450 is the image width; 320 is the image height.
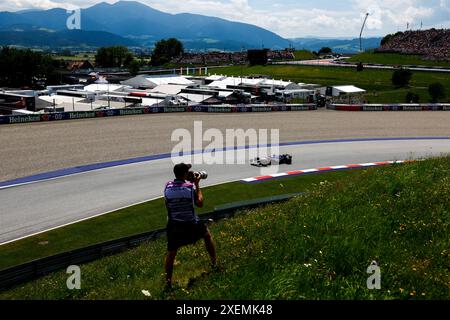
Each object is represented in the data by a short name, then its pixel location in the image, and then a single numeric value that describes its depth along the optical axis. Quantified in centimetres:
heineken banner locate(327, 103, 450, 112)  5331
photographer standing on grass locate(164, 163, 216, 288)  679
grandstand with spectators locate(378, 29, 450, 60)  12725
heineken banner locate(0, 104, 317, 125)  3925
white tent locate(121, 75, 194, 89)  8128
